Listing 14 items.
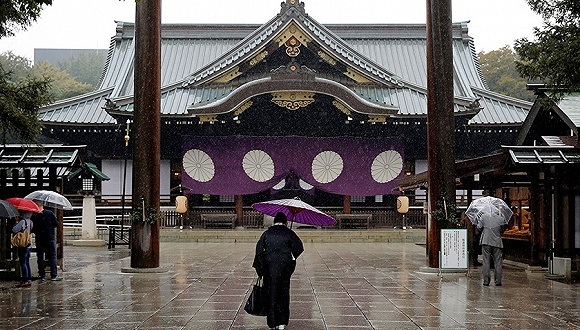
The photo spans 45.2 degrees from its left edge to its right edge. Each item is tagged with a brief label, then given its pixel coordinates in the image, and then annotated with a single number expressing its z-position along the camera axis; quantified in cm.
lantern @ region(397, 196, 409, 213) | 2677
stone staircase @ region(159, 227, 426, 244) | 2534
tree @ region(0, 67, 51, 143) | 1092
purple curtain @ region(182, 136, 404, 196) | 2803
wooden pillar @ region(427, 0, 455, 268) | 1395
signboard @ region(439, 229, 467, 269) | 1347
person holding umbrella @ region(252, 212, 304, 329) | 813
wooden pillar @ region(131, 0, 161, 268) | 1415
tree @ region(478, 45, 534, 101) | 5103
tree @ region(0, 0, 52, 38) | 952
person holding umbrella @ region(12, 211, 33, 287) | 1209
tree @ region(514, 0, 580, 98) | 1052
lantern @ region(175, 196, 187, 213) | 2636
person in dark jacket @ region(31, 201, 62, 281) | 1282
